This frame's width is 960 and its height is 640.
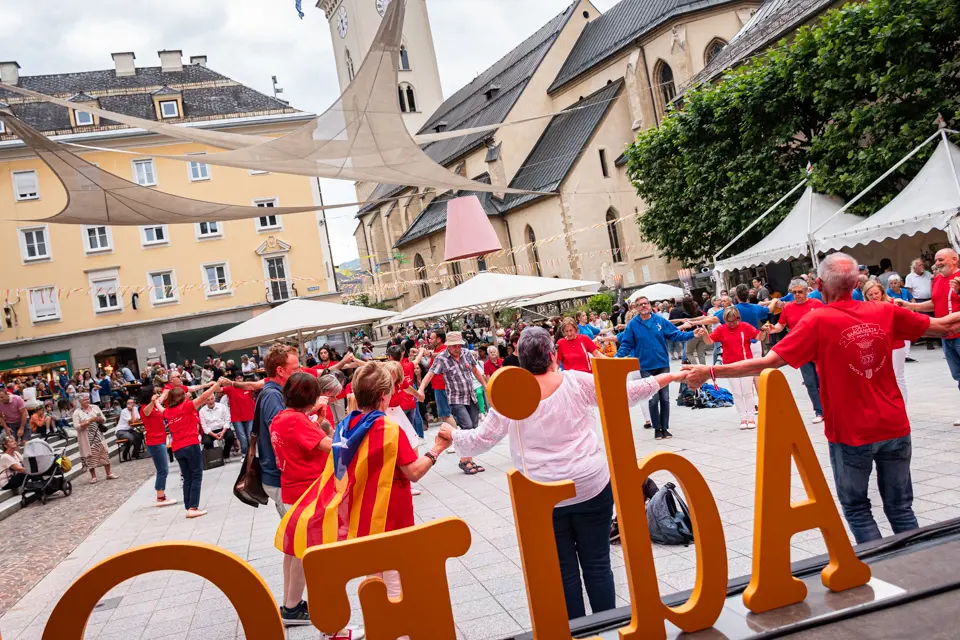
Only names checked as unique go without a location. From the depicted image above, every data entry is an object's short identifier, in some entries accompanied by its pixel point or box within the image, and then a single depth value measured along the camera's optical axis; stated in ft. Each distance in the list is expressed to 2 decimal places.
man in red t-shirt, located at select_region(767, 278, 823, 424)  26.61
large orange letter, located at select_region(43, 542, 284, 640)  8.52
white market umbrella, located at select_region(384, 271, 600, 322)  46.24
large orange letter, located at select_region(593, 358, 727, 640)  9.94
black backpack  17.65
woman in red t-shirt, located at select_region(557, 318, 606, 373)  32.65
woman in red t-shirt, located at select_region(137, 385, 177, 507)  32.22
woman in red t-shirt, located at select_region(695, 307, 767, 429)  30.37
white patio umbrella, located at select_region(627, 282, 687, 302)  80.53
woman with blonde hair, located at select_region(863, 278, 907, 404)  20.96
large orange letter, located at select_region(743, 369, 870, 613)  10.31
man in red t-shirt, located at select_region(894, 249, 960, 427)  22.26
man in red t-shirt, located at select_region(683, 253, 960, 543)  12.29
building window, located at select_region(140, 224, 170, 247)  119.14
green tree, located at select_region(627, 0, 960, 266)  55.06
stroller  39.91
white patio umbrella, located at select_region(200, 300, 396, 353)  44.24
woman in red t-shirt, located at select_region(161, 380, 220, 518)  28.58
